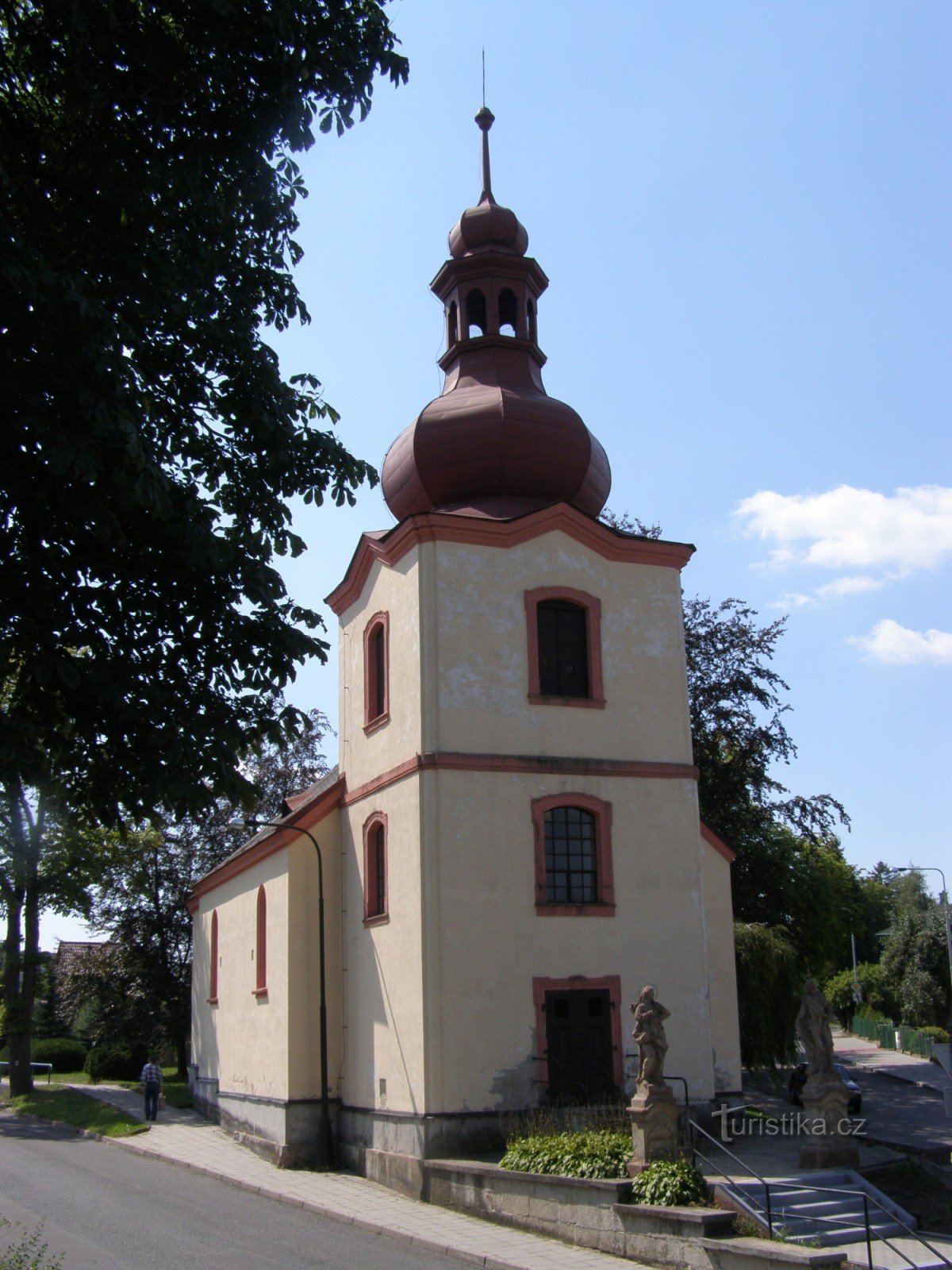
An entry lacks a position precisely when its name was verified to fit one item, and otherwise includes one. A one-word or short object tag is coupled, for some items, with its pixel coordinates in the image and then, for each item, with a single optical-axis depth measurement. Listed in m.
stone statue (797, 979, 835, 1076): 17.42
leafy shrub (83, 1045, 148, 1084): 42.16
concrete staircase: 13.61
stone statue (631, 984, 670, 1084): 15.77
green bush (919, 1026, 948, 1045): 50.06
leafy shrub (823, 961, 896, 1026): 63.09
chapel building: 19.62
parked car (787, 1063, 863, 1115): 29.33
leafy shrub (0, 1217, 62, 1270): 10.25
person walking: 30.22
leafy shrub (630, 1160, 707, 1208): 14.33
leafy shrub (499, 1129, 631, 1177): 15.53
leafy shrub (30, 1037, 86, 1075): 47.69
